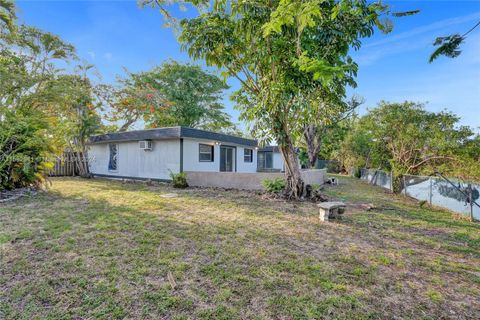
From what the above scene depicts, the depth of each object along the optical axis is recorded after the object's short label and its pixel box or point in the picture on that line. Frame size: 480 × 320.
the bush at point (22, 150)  6.29
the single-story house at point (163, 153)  10.30
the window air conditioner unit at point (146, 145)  10.88
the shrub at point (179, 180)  9.57
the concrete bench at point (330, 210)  4.89
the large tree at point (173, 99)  13.45
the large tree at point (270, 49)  4.89
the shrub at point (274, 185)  7.75
